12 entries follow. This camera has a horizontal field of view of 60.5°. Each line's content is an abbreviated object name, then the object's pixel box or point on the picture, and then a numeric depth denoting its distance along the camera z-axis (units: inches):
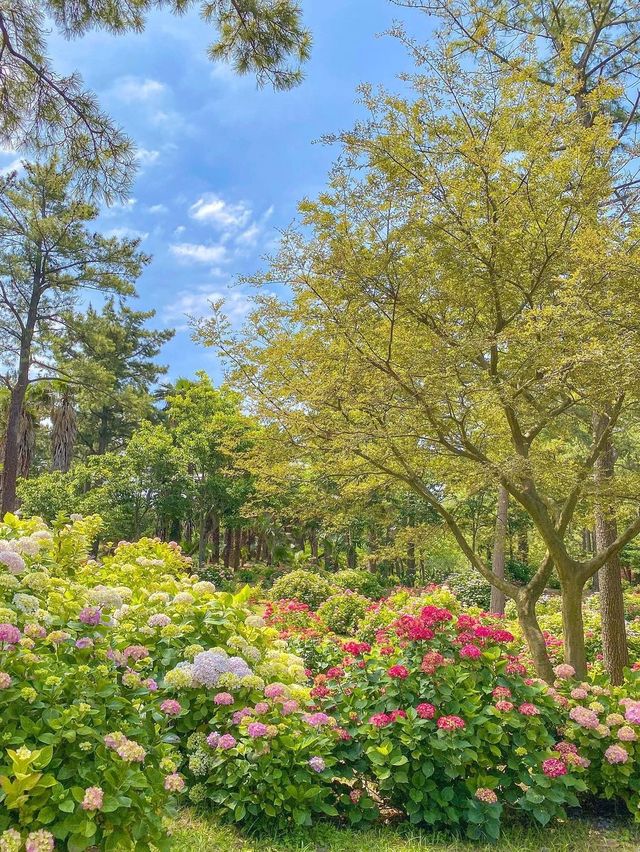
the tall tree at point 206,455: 533.6
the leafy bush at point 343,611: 334.6
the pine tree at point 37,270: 478.6
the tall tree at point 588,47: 168.9
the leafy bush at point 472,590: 493.7
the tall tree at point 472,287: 133.9
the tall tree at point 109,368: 507.2
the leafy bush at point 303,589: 414.6
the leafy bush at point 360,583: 516.1
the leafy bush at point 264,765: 99.1
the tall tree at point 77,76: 150.3
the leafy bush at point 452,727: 104.3
